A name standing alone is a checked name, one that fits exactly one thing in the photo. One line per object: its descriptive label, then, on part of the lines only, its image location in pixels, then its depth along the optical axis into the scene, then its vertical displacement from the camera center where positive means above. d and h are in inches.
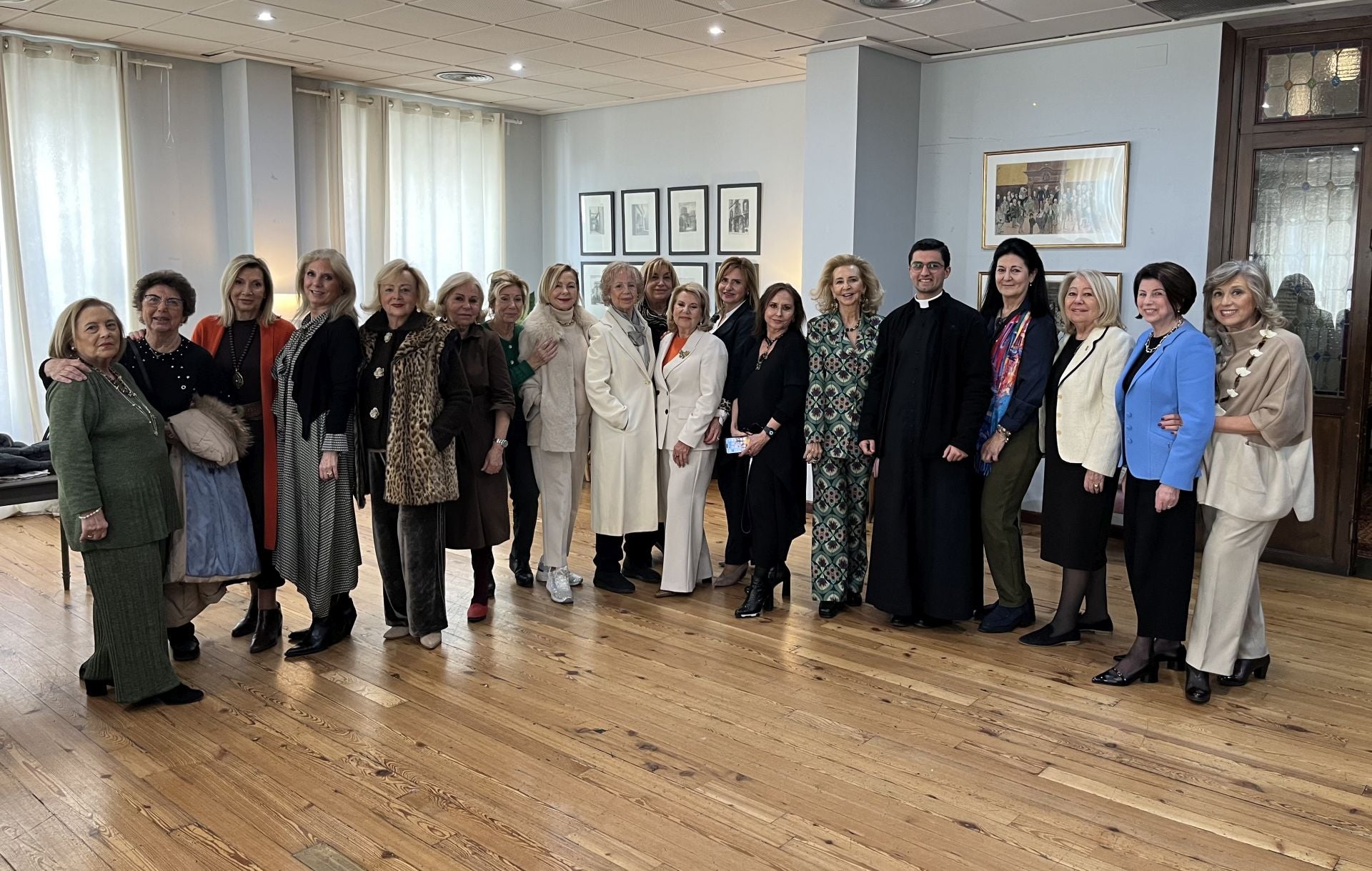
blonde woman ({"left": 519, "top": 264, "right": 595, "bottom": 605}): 188.2 -17.2
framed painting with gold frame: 243.0 +27.7
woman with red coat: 156.5 -6.6
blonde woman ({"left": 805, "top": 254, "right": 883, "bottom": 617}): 177.8 -15.6
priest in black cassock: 169.2 -21.3
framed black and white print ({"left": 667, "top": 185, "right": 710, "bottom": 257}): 327.6 +28.2
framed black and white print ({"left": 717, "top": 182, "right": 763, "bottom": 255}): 314.8 +27.7
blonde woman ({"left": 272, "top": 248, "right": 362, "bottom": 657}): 154.2 -19.1
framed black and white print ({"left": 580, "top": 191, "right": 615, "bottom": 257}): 352.9 +29.5
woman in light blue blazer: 144.4 -18.6
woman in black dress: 181.6 -20.0
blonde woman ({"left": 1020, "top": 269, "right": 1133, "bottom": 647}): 159.2 -16.9
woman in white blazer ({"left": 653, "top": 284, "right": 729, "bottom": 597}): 188.2 -19.1
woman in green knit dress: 132.3 -24.0
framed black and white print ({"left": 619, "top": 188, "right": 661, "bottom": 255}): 339.6 +29.4
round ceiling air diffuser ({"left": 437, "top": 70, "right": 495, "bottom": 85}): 298.5 +65.8
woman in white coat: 189.6 -18.4
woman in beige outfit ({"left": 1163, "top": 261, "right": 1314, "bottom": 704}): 142.4 -18.9
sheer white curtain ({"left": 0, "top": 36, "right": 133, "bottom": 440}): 257.3 +27.3
